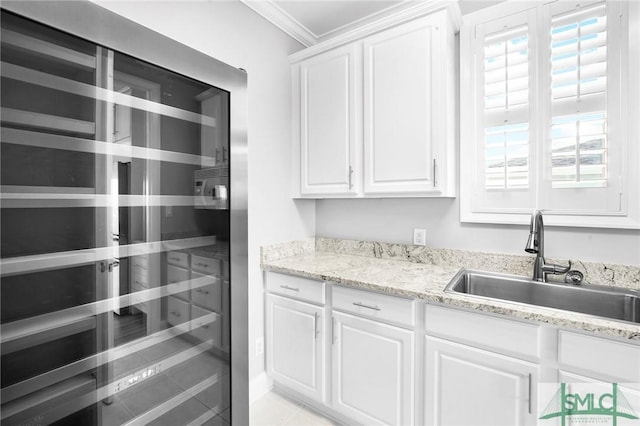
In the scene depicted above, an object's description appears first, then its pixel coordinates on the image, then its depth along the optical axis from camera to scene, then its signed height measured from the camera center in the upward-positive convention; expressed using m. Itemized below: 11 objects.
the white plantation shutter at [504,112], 1.73 +0.58
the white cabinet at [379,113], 1.73 +0.63
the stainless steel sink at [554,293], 1.43 -0.44
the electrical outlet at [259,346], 2.05 -0.93
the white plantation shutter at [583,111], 1.52 +0.52
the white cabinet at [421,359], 1.16 -0.69
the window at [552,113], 1.50 +0.54
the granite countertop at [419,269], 1.17 -0.36
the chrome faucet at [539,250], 1.49 -0.20
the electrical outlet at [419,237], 2.09 -0.18
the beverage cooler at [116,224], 0.61 -0.03
